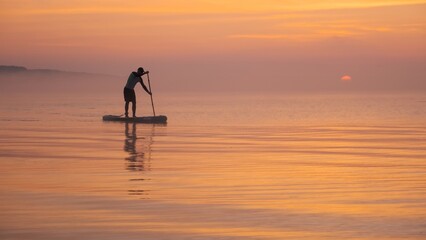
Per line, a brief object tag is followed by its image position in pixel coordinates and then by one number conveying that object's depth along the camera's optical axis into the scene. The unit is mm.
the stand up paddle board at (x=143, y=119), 32906
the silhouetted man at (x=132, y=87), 34344
